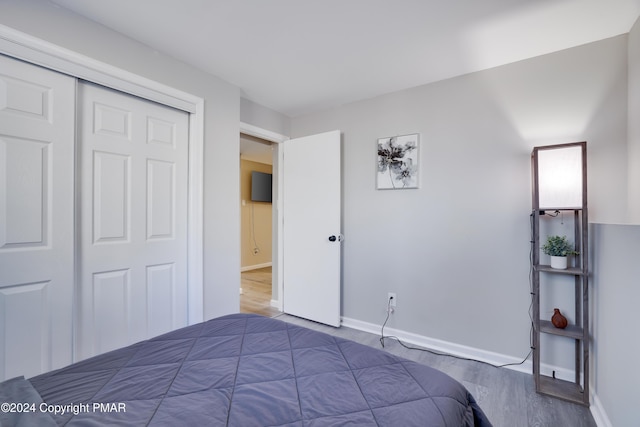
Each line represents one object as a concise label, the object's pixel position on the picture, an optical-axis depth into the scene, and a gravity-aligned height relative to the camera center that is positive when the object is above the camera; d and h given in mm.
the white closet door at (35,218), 1500 -20
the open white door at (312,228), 2955 -142
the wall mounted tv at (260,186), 6005 +617
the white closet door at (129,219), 1804 -31
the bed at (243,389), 809 -582
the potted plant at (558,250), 1860 -237
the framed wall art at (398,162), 2629 +505
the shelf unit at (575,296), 1761 -545
